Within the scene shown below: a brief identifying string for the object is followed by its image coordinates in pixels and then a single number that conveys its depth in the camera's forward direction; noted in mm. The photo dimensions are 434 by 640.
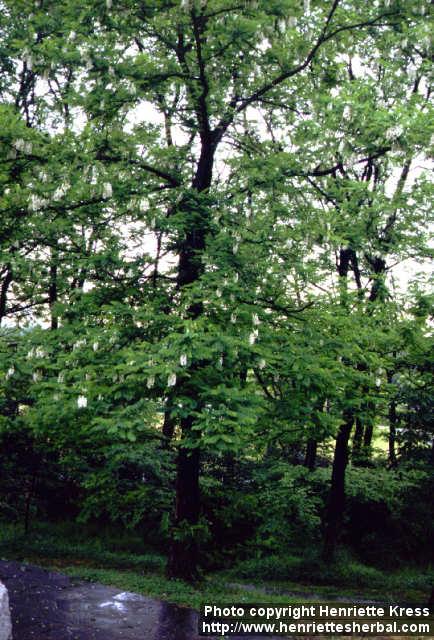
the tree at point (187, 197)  8430
